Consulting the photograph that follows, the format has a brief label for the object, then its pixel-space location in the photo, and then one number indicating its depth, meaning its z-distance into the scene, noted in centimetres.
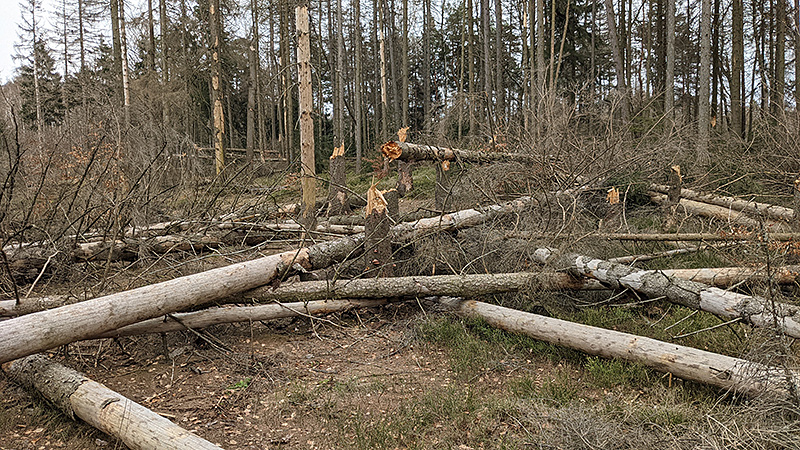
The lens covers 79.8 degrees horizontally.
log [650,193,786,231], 731
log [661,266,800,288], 491
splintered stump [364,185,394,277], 573
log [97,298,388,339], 436
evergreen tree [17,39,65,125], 2537
